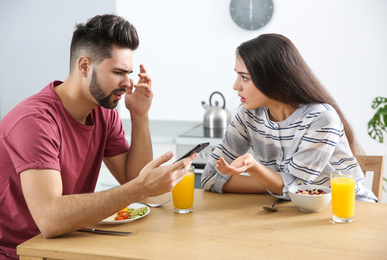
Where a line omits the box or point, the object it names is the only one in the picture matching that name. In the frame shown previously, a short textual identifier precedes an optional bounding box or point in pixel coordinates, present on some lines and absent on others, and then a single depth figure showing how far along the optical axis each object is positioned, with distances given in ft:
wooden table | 4.44
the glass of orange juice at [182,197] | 5.50
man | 4.96
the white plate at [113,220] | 5.14
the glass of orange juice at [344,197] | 5.13
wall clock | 12.03
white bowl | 5.35
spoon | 5.48
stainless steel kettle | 11.92
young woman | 5.98
